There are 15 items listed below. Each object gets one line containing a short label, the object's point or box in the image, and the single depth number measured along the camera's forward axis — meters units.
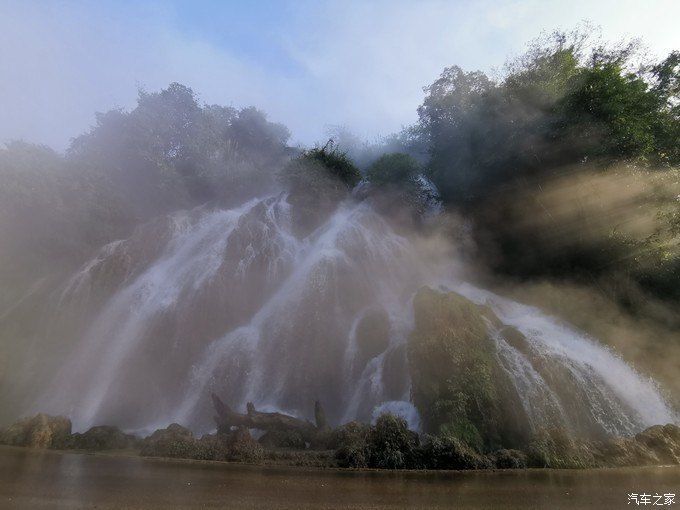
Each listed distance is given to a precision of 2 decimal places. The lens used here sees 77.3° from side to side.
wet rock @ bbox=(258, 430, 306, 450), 12.67
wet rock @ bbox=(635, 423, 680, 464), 11.05
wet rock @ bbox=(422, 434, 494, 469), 10.12
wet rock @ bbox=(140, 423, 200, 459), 10.92
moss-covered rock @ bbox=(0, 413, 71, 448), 12.66
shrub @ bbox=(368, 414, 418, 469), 10.09
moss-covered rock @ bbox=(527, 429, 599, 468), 10.44
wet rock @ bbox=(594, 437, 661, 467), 10.81
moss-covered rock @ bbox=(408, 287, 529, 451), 12.54
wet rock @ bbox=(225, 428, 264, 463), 10.45
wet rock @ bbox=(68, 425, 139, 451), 12.69
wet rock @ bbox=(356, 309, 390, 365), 17.48
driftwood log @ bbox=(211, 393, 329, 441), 13.37
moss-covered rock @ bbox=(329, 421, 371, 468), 10.05
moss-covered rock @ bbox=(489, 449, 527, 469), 10.25
